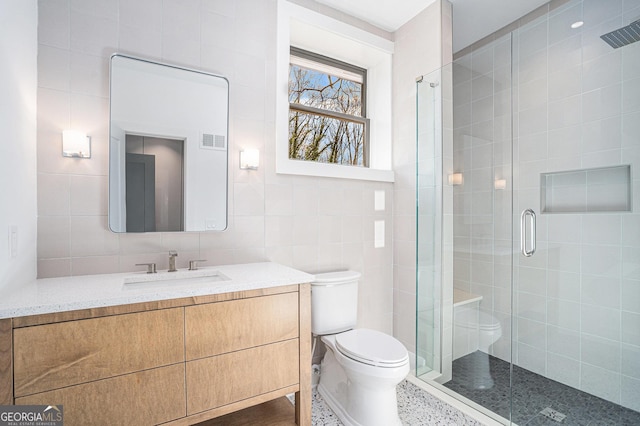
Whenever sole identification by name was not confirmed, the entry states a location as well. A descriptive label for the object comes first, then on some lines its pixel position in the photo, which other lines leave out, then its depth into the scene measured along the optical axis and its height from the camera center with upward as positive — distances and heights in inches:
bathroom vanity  43.2 -21.2
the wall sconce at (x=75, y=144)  60.0 +13.0
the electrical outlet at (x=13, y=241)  48.6 -4.6
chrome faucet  66.4 -10.3
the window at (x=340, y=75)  83.4 +43.7
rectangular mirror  65.1 +14.1
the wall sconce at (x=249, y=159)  77.1 +13.0
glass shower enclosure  61.4 -1.9
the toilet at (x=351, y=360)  64.4 -30.9
